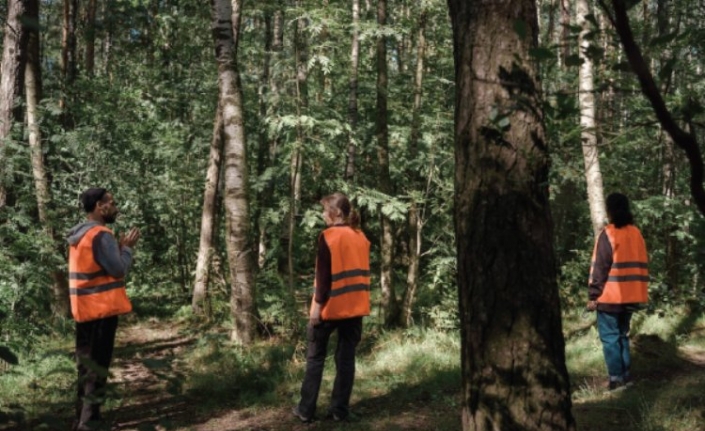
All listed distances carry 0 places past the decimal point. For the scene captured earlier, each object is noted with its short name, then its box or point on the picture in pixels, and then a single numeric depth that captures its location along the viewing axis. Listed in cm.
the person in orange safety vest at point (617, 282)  613
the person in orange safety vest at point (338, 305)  556
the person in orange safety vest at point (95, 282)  505
